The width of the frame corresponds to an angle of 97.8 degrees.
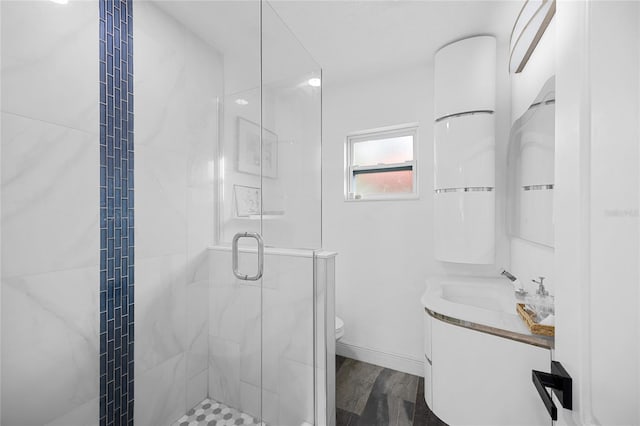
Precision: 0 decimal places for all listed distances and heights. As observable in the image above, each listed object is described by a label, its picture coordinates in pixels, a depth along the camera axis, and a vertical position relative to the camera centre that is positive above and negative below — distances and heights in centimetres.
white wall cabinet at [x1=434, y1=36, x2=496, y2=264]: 193 +45
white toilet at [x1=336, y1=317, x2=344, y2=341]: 212 -90
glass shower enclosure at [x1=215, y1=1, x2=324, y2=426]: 128 -18
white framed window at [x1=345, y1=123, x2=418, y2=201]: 246 +44
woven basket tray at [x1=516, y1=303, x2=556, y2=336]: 116 -49
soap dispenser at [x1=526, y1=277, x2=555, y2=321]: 126 -42
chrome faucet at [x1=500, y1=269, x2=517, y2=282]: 189 -44
